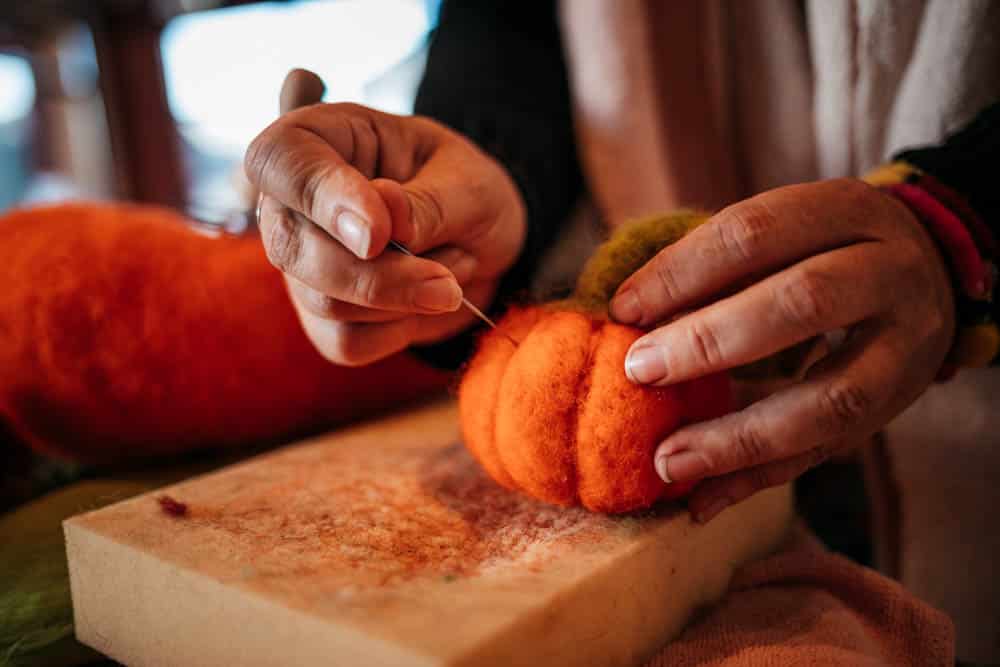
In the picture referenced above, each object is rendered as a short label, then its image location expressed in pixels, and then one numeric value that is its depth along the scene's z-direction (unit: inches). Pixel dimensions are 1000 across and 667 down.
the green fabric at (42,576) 19.0
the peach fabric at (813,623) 16.1
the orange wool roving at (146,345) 25.8
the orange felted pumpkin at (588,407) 16.7
